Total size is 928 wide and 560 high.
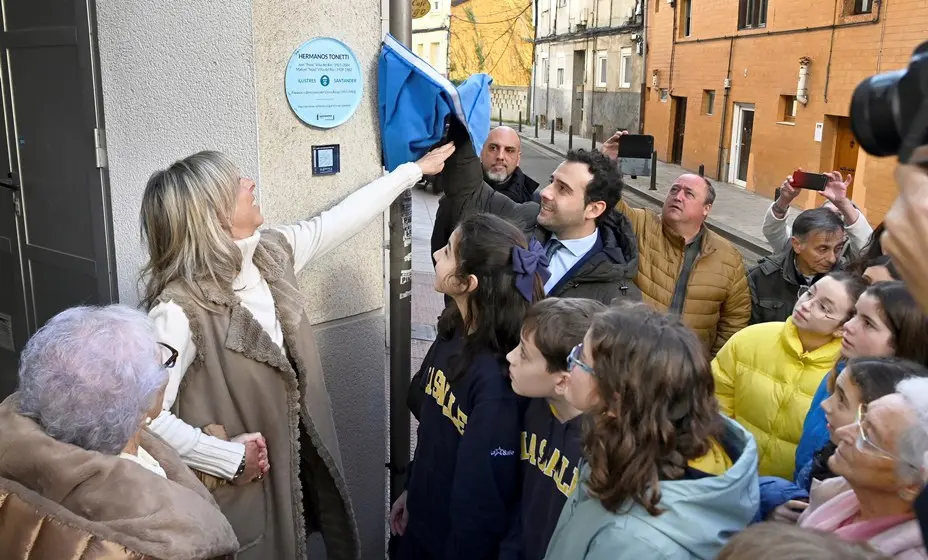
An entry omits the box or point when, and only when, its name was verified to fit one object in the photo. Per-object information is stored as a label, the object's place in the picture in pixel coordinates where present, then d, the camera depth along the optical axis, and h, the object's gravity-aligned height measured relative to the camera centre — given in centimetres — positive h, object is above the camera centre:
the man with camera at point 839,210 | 388 -51
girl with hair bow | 228 -89
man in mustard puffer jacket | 367 -76
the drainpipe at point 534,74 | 3715 +142
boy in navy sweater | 209 -84
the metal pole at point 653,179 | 1723 -159
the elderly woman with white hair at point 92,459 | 145 -69
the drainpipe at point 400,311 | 300 -83
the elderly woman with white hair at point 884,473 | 156 -74
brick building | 1272 +60
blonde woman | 222 -75
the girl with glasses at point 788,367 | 266 -89
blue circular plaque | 282 +7
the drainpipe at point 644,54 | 2384 +156
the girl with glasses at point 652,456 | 167 -76
